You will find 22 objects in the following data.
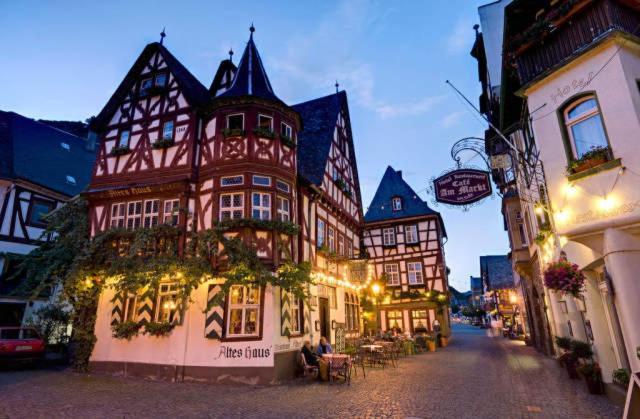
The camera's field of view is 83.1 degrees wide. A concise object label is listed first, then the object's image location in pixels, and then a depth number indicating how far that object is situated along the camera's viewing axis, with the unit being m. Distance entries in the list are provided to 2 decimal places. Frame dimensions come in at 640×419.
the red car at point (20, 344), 13.13
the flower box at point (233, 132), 12.80
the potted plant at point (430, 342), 20.20
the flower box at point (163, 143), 13.77
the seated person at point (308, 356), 11.82
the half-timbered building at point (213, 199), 11.51
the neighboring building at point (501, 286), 42.27
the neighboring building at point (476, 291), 81.56
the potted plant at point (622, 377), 7.00
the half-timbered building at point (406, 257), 24.19
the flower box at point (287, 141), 13.45
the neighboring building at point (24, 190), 18.30
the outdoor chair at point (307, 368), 11.64
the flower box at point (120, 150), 14.40
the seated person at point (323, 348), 12.45
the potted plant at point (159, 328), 11.80
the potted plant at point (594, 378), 8.15
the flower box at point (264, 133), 12.87
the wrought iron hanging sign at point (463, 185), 8.58
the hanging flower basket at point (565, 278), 7.32
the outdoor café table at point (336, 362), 10.89
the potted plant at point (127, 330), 12.21
